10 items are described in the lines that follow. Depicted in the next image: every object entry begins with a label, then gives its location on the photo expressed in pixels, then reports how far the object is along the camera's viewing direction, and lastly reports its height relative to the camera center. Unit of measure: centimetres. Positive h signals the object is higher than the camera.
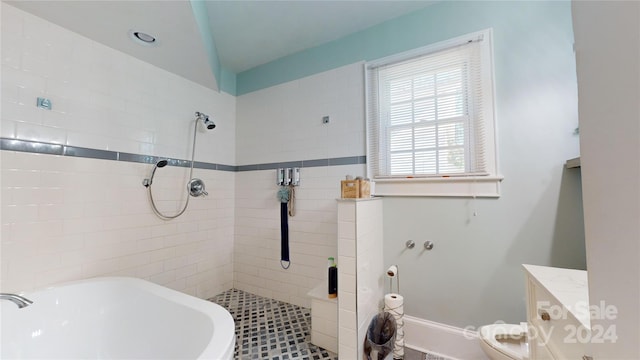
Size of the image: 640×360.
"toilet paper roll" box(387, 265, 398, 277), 168 -59
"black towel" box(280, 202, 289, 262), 240 -44
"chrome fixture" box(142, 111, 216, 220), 203 +6
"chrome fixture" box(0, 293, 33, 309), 121 -57
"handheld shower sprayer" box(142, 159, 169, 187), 198 +14
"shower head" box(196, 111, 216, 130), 234 +71
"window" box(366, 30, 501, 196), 166 +54
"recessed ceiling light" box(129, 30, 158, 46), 171 +116
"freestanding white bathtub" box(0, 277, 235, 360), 114 -72
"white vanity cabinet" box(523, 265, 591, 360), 66 -40
